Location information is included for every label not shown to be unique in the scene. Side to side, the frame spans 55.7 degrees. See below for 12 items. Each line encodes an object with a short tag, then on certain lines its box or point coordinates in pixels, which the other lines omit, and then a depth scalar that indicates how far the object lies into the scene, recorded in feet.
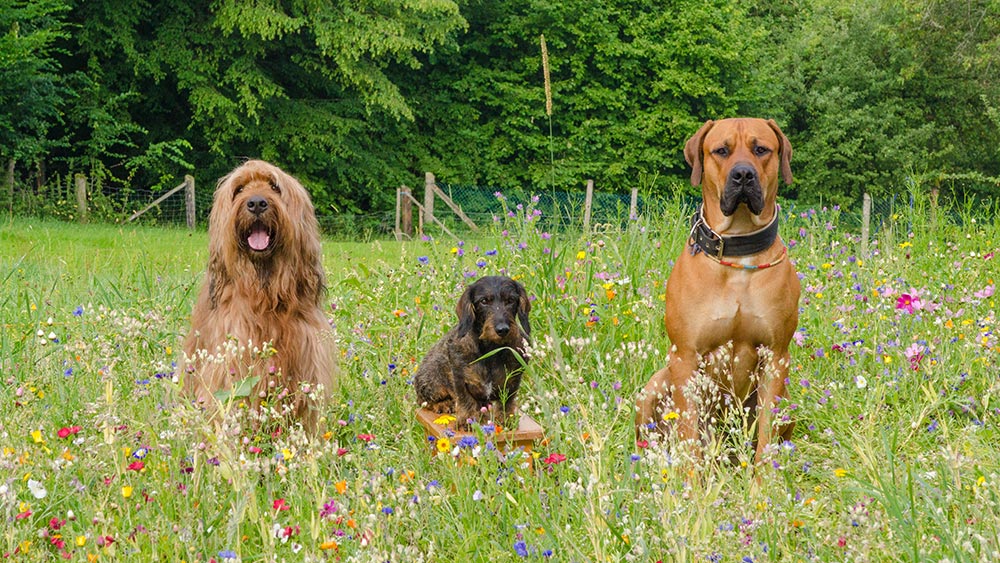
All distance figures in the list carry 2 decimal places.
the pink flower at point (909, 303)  14.52
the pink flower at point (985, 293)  16.33
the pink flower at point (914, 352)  13.25
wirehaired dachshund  12.93
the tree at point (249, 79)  74.79
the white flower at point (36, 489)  7.82
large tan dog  13.14
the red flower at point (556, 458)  9.78
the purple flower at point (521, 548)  7.80
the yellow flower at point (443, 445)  9.65
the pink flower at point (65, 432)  9.55
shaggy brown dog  13.97
